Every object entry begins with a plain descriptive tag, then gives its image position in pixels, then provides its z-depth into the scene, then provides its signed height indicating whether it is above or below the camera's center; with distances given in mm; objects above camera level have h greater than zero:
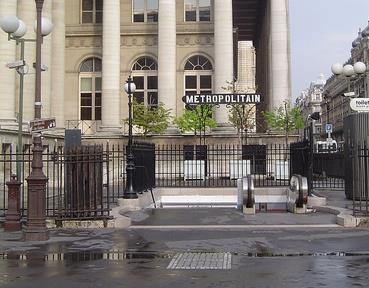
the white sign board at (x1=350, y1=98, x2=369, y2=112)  18662 +2223
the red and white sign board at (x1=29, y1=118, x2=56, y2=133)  13102 +1159
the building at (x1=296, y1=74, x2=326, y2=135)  170500 +23188
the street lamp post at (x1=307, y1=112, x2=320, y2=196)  20344 +704
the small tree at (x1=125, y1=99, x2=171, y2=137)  40281 +3945
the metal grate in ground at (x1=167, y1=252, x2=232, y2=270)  9664 -1541
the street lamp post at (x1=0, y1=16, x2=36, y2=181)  15852 +4124
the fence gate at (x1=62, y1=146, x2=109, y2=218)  14992 -212
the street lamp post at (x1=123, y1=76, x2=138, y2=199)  18953 -76
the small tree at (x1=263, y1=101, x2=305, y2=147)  40484 +3865
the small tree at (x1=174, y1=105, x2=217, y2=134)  39312 +3812
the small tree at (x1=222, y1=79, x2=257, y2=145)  38328 +4044
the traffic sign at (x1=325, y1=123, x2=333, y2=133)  45812 +3679
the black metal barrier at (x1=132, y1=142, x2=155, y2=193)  20455 +320
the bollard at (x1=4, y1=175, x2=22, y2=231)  14133 -822
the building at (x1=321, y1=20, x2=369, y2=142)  96812 +18402
